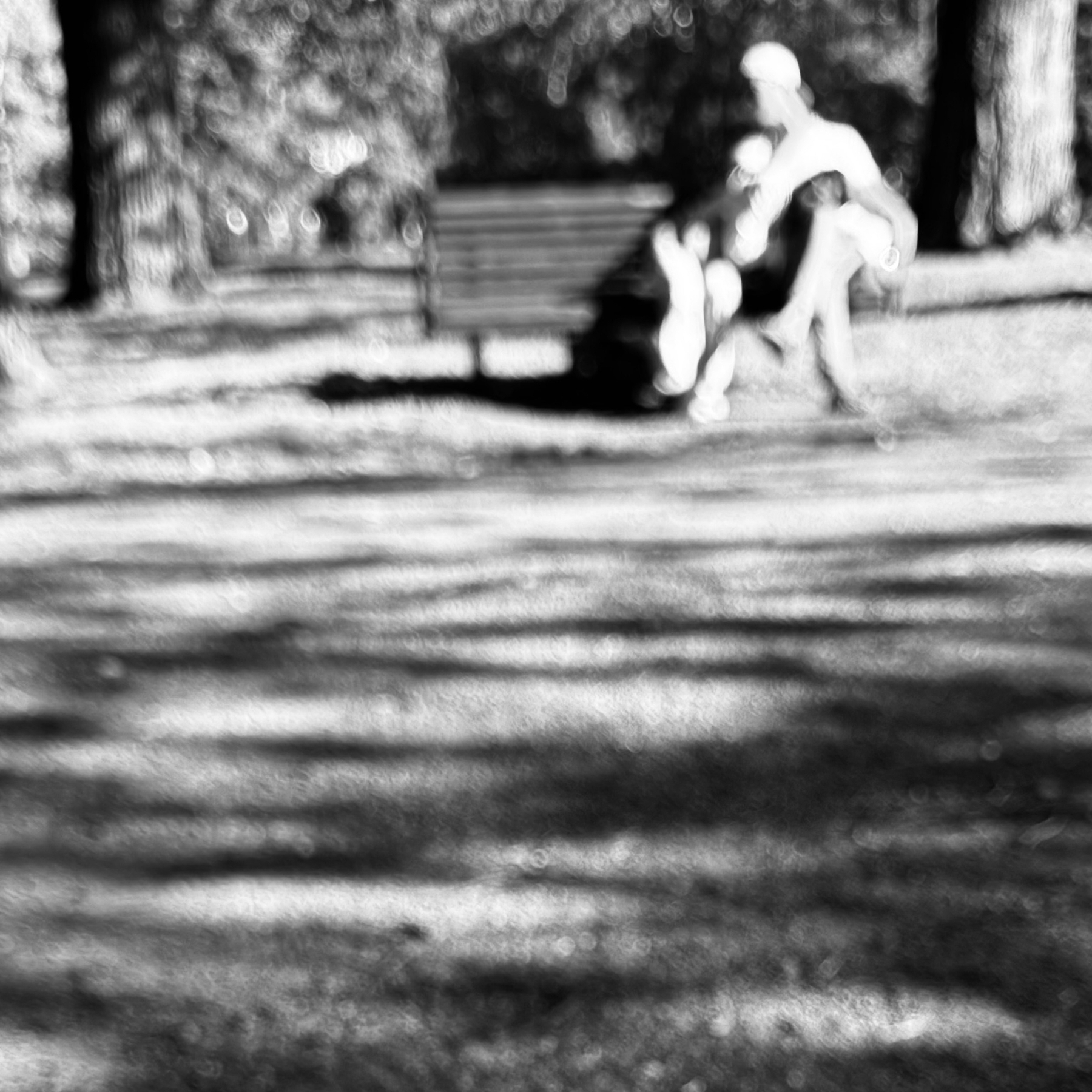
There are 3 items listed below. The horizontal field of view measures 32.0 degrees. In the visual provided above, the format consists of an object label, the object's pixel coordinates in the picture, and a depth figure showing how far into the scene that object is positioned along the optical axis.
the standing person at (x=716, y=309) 8.94
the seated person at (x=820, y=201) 8.22
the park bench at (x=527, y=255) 9.95
